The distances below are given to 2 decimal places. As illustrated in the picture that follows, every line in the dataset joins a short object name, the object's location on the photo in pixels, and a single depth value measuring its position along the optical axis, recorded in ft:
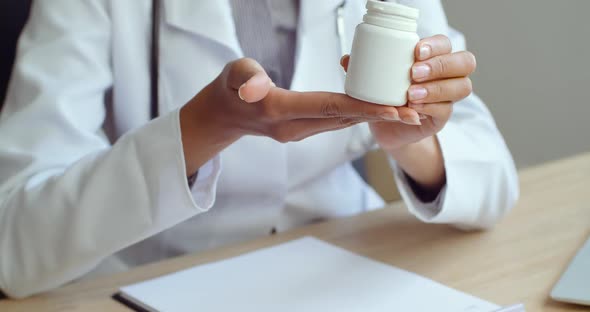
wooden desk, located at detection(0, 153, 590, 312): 2.51
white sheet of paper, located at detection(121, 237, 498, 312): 2.35
